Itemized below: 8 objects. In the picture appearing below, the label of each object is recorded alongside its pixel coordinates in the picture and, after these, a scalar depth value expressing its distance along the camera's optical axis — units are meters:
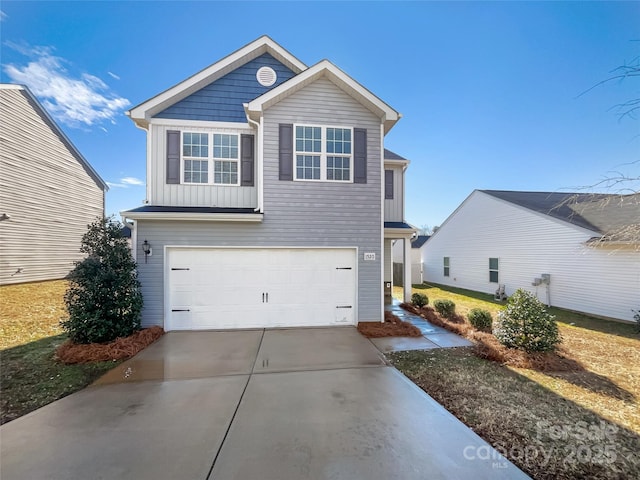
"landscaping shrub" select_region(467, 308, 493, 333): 7.27
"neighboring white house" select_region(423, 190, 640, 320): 9.34
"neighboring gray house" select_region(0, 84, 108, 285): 11.71
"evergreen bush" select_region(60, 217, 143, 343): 5.69
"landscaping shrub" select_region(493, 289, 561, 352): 5.41
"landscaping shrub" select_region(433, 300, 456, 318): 8.86
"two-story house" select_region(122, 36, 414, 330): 7.12
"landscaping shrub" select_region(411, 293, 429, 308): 10.02
